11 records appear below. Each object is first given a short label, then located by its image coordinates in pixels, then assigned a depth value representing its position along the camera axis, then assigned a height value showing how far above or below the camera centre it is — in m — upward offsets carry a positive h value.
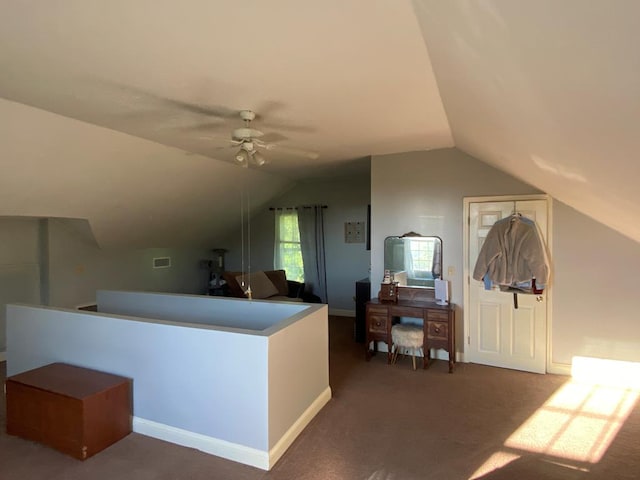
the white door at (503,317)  3.83 -0.93
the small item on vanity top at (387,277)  4.38 -0.52
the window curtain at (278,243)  6.96 -0.15
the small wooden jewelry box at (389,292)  4.29 -0.70
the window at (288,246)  6.84 -0.20
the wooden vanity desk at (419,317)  3.85 -0.95
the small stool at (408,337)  3.93 -1.14
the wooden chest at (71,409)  2.44 -1.22
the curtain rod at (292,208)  6.58 +0.53
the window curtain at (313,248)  6.57 -0.24
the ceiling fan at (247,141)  2.65 +0.74
